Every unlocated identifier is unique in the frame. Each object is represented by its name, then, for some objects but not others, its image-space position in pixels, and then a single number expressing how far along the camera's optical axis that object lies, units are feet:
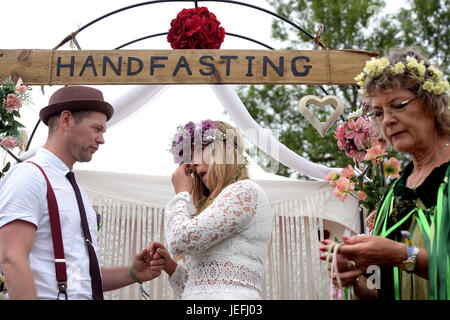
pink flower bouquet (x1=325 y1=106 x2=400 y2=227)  9.71
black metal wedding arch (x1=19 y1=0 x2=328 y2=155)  10.77
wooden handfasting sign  9.93
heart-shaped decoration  10.88
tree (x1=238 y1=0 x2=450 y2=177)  40.88
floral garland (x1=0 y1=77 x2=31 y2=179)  9.92
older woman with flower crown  5.18
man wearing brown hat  6.68
